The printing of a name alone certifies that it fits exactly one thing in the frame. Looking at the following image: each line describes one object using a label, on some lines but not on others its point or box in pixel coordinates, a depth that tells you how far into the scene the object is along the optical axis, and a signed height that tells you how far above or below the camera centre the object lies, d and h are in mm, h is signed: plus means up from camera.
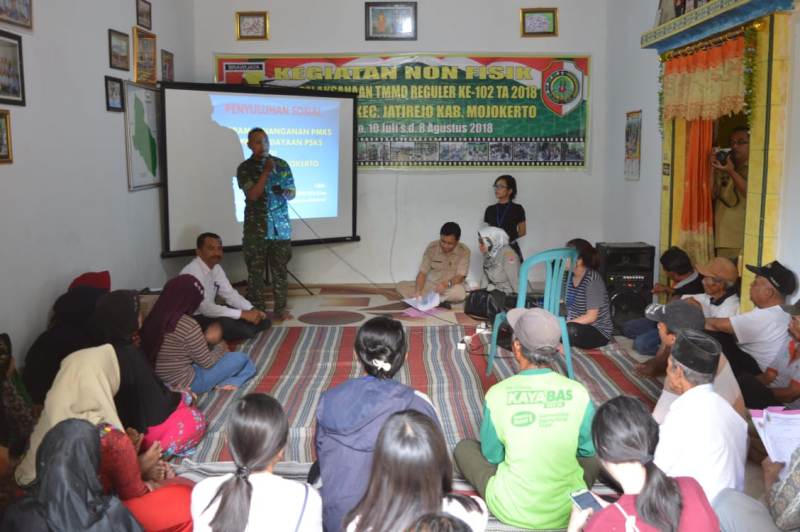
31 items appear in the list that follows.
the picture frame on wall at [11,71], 3949 +500
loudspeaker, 5785 -791
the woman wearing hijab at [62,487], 2029 -829
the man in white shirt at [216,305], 5234 -925
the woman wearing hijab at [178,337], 3914 -848
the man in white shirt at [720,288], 4551 -686
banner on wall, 7402 +649
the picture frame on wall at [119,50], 5334 +825
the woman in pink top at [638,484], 1881 -772
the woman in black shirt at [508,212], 7129 -379
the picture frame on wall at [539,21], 7336 +1394
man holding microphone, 6156 -383
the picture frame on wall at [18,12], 3951 +806
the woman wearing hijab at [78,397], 2783 -824
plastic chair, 4621 -666
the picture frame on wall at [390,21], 7305 +1384
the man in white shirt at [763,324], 4004 -786
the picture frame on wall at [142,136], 5656 +245
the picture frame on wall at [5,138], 3927 +154
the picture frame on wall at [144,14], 5859 +1176
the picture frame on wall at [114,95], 5277 +502
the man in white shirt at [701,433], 2500 -841
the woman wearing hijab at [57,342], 3852 -870
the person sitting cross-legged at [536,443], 2494 -879
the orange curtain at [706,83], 4492 +543
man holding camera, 5039 -153
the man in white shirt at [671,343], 3154 -772
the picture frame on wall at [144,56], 5762 +847
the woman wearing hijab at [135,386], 3203 -892
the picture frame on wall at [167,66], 6417 +858
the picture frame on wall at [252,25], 7344 +1345
